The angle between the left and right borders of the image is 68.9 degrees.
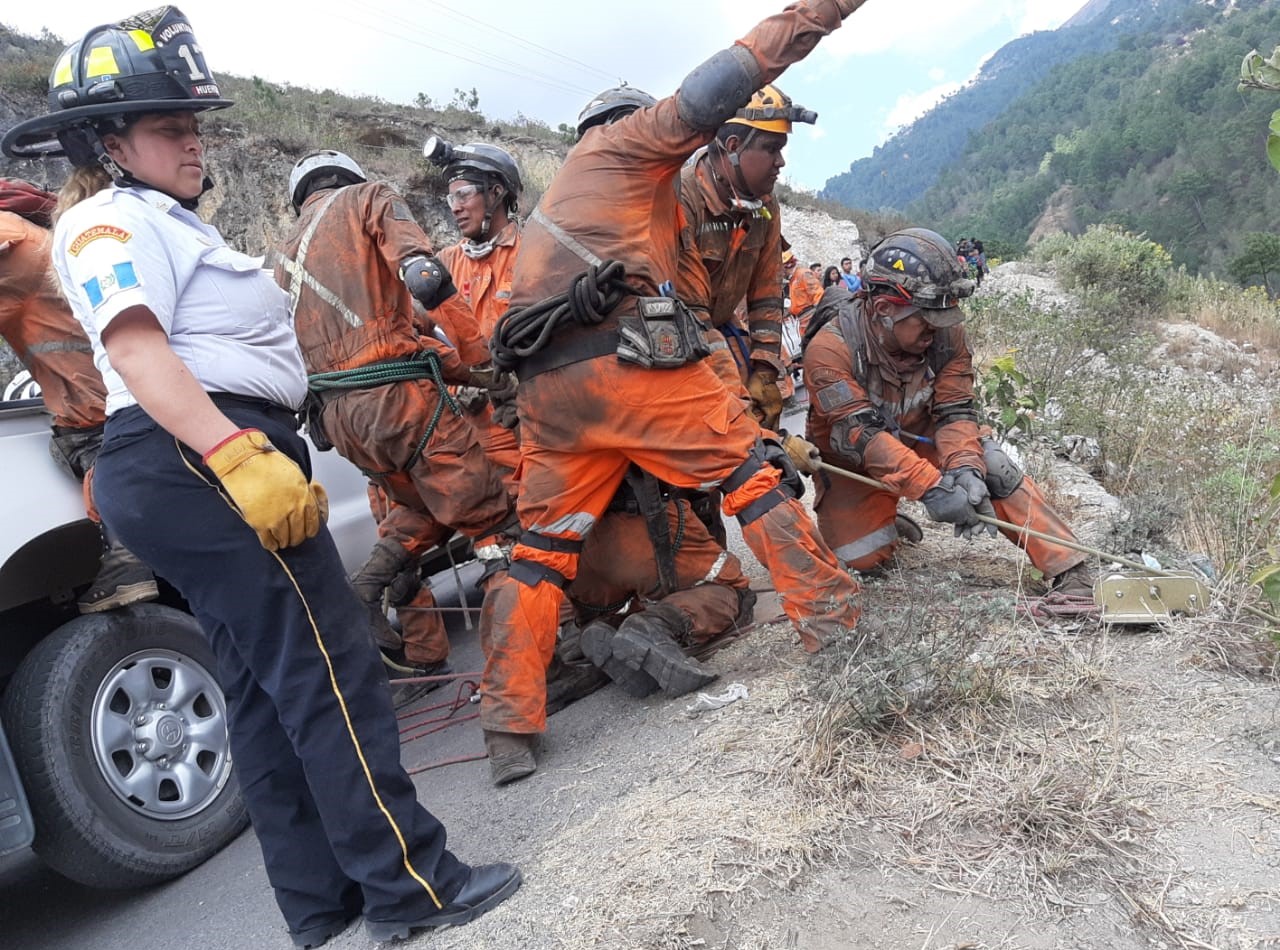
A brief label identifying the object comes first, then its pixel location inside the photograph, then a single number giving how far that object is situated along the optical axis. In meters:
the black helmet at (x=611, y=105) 4.03
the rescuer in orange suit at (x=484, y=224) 5.20
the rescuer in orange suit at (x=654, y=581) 3.57
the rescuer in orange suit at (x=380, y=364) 4.00
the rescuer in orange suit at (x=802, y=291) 12.13
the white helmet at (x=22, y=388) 4.25
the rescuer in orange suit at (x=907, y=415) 3.98
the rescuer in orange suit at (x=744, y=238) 3.94
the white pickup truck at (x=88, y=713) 2.85
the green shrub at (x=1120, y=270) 14.16
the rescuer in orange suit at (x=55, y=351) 3.38
